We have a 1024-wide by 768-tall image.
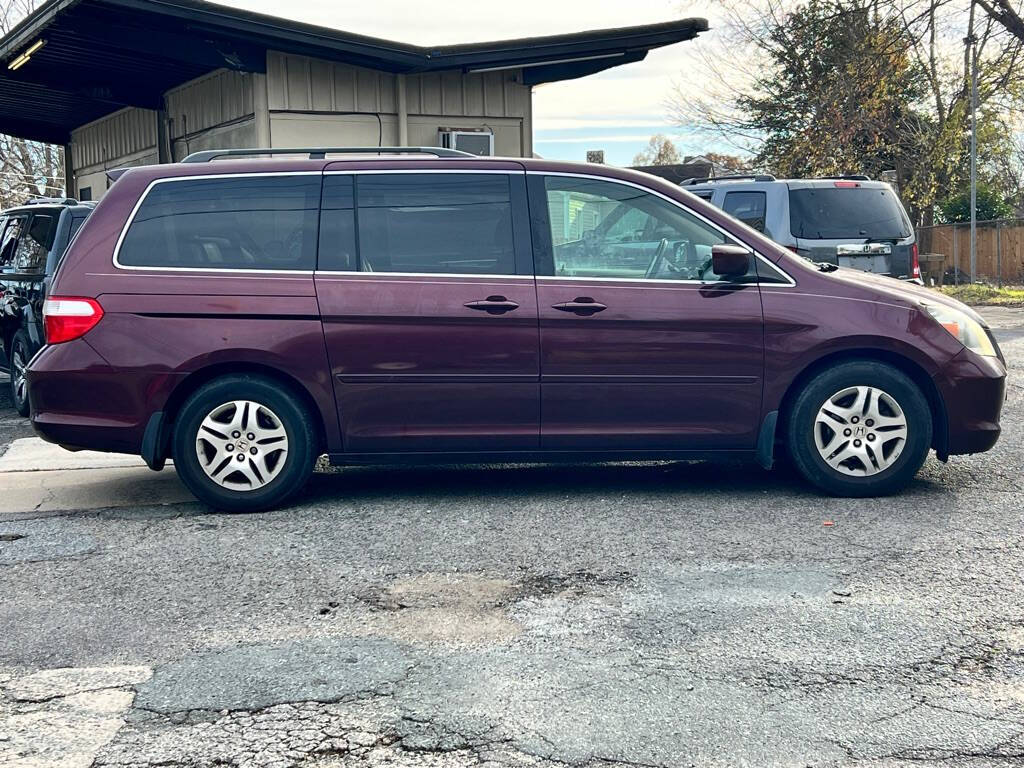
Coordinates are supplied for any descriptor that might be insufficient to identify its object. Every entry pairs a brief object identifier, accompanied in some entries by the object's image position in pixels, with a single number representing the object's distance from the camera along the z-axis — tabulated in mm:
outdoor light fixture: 13750
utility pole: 23547
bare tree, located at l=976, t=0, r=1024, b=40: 21719
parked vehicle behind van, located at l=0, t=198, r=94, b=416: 9312
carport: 12820
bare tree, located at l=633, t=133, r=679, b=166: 83812
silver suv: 11789
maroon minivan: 5902
